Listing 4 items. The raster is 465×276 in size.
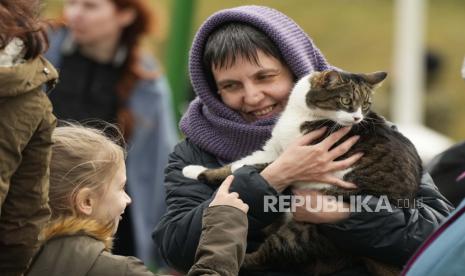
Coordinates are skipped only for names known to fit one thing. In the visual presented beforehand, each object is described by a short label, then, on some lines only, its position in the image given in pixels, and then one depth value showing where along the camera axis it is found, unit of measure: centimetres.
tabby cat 677
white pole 2286
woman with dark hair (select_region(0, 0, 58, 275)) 513
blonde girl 572
